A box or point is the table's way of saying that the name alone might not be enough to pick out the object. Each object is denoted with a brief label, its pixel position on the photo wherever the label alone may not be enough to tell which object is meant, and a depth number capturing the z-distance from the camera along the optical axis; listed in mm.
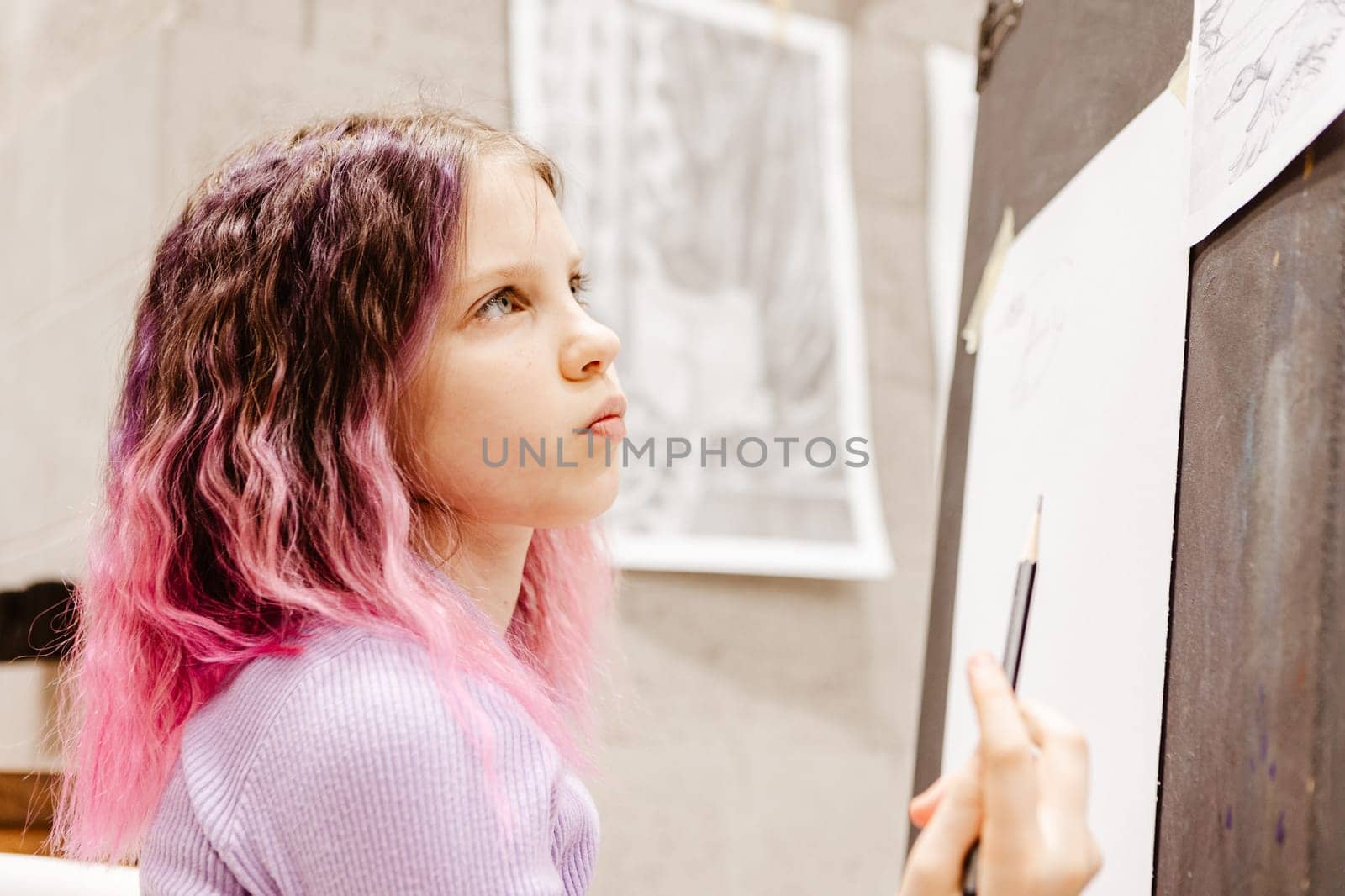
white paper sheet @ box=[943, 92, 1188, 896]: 545
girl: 474
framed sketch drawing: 1548
